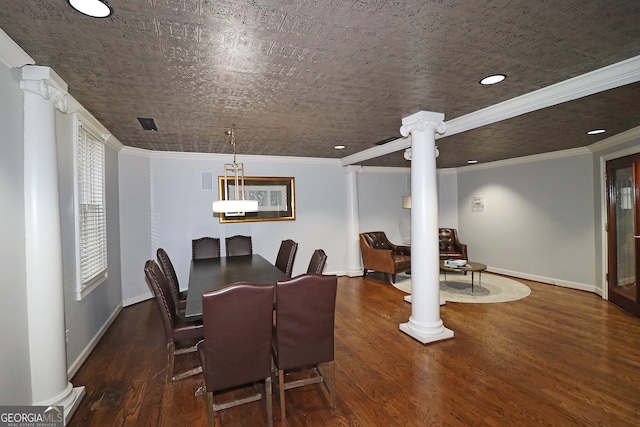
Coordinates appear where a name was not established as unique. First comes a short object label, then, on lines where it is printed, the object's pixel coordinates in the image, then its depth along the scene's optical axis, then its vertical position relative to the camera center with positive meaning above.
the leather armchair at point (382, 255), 5.42 -0.88
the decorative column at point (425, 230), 3.10 -0.22
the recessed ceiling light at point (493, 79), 2.19 +0.99
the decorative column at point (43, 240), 1.89 -0.14
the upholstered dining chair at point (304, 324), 1.87 -0.74
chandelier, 3.04 +0.09
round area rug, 4.49 -1.37
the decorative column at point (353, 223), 6.00 -0.24
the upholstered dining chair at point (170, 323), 2.17 -0.90
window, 2.87 +0.06
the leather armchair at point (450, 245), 5.86 -0.75
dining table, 2.35 -0.65
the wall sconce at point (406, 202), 6.29 +0.18
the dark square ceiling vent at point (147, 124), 3.12 +1.03
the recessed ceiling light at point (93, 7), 1.35 +1.00
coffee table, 4.64 -0.95
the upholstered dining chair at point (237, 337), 1.67 -0.74
